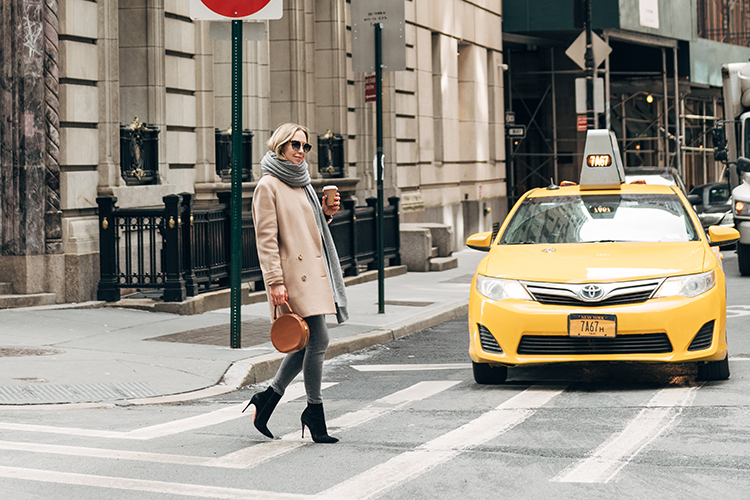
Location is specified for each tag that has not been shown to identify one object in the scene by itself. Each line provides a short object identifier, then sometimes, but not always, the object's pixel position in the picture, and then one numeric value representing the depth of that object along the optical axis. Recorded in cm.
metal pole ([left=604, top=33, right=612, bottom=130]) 3228
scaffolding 3700
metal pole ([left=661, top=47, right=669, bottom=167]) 3697
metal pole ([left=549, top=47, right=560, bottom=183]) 3603
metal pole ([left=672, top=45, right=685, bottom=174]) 3756
